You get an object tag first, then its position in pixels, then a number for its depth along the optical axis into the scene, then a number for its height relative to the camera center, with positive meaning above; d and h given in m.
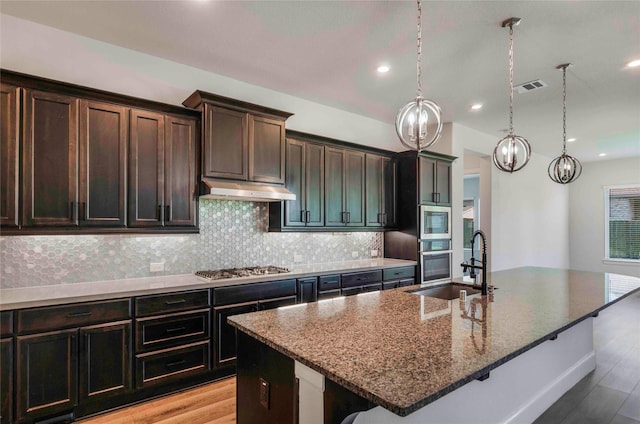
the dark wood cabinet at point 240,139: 3.18 +0.75
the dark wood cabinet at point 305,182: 3.87 +0.37
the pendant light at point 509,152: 2.89 +0.53
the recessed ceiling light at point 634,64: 3.26 +1.45
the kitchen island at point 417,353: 1.19 -0.56
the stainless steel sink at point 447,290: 2.68 -0.61
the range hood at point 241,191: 3.12 +0.22
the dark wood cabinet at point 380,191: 4.63 +0.33
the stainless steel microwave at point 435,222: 4.74 -0.11
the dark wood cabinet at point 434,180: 4.79 +0.49
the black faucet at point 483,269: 2.34 -0.39
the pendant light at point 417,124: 2.20 +0.59
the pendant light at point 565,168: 3.57 +0.48
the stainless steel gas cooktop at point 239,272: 3.20 -0.58
